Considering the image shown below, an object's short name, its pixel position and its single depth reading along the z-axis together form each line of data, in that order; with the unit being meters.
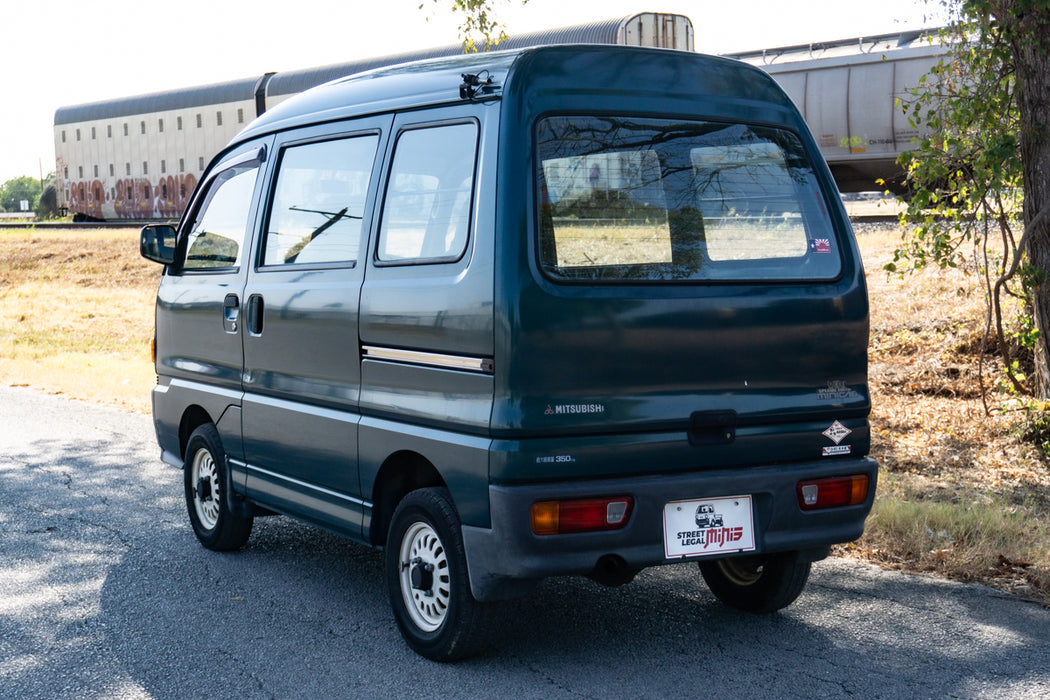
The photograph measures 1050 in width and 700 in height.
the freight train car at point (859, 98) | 21.16
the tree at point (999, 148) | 7.45
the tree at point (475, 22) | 10.56
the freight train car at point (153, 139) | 32.84
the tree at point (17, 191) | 133.06
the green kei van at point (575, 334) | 3.88
